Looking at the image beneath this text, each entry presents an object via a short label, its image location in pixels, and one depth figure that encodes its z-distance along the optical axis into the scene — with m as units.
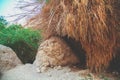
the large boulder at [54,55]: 6.10
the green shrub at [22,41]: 7.78
